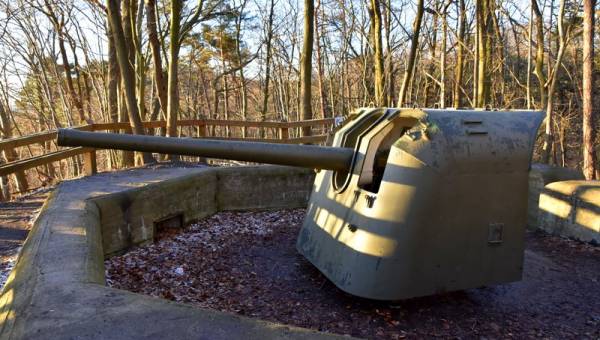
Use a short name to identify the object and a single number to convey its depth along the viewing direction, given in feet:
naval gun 12.53
